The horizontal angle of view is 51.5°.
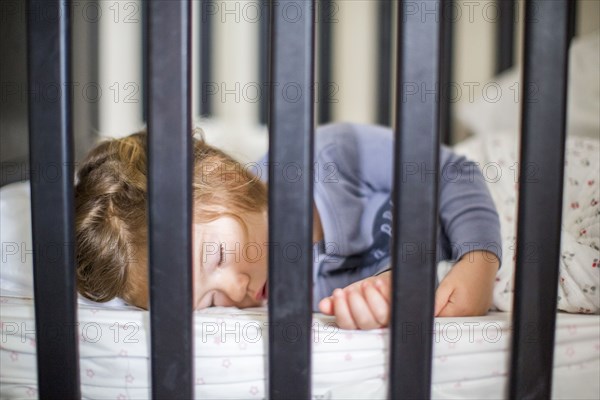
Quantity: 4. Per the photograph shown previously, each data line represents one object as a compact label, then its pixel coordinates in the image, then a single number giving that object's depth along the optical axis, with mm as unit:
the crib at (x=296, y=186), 566
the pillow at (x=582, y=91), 1127
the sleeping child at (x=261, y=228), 812
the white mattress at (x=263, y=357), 667
